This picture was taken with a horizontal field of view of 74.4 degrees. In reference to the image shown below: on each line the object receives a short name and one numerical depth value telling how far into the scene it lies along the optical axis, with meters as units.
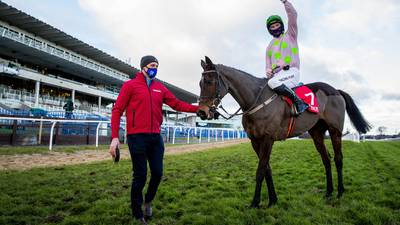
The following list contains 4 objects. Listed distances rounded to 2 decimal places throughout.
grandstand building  24.66
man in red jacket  2.94
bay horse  3.43
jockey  3.77
